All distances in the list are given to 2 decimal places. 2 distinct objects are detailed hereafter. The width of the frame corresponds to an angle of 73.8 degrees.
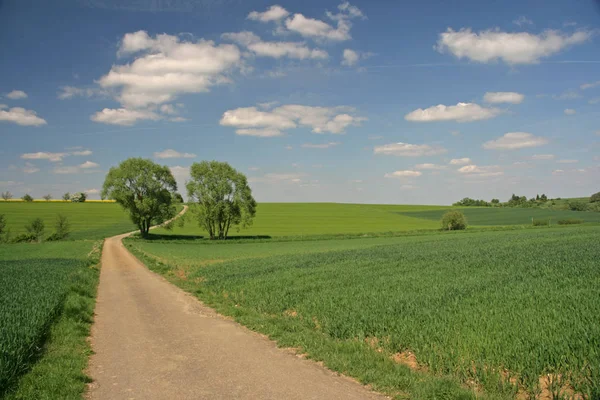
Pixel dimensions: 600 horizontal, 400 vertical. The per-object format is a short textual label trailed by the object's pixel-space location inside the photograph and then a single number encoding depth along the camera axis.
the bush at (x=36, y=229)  73.06
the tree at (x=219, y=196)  68.31
